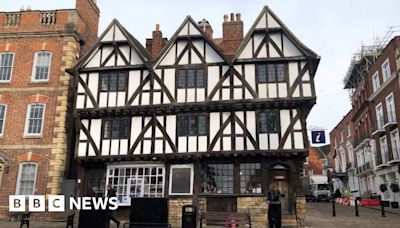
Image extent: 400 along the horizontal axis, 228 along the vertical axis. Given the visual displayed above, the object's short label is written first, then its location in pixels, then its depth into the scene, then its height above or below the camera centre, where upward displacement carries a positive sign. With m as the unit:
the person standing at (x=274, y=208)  13.36 -0.46
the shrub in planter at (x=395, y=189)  26.13 +0.53
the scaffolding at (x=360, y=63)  36.89 +14.23
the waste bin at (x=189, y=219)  12.62 -0.83
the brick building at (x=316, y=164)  55.76 +5.03
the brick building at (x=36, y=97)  19.27 +5.37
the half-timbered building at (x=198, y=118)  17.80 +3.97
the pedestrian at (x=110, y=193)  14.71 +0.06
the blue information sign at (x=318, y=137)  23.99 +3.91
